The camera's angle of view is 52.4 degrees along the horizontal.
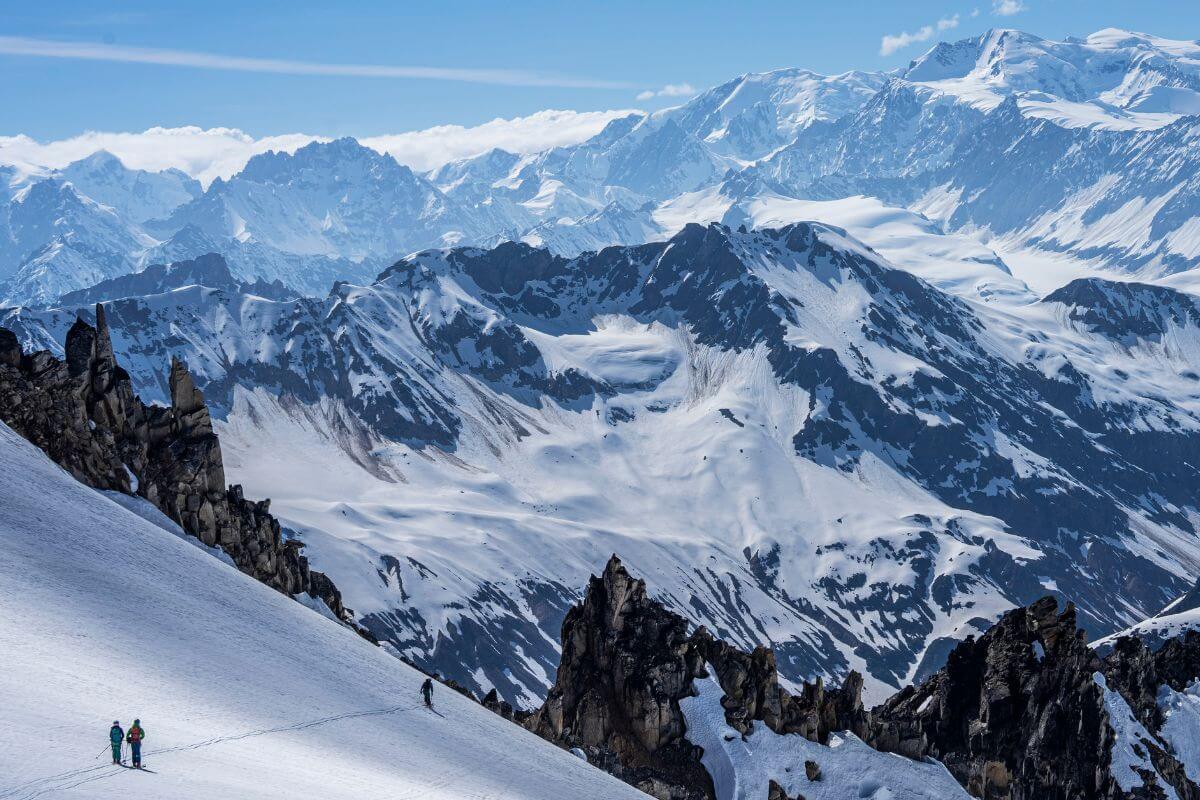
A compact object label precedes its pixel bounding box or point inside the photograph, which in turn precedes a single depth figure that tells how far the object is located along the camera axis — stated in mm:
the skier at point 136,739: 50594
